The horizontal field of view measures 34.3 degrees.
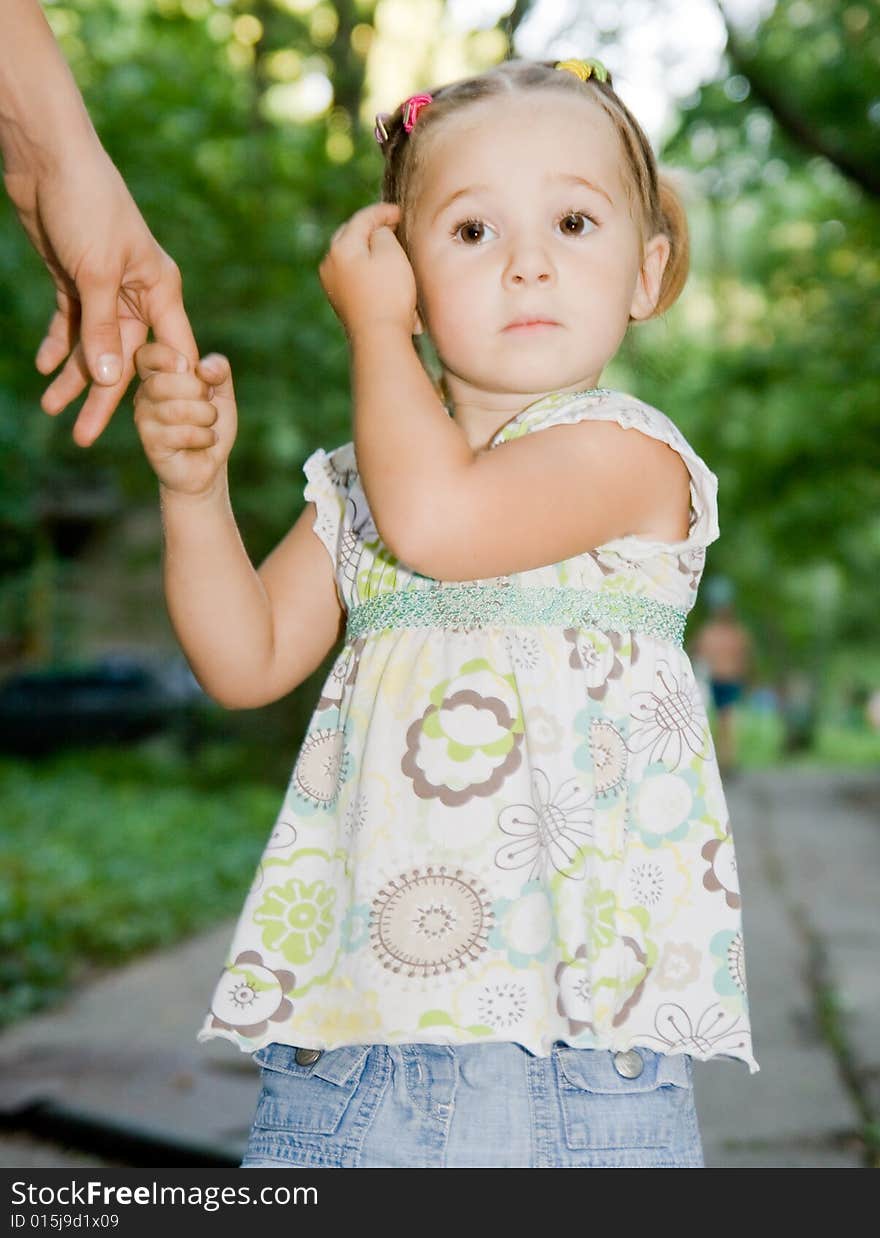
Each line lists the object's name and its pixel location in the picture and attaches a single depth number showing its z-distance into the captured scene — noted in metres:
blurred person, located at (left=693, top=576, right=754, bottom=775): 12.01
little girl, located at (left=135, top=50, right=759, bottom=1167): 1.40
